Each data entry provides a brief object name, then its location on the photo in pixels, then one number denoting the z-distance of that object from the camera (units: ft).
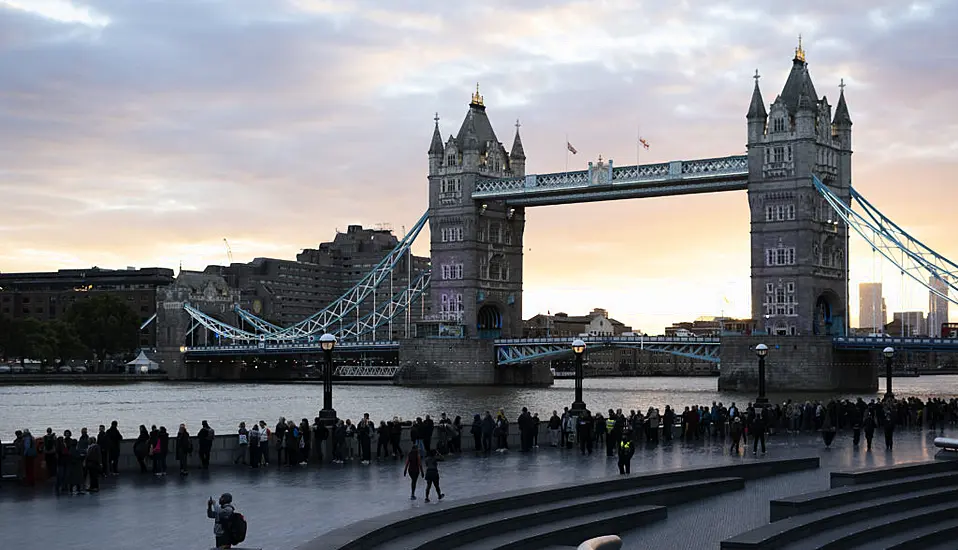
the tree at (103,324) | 531.91
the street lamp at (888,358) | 171.13
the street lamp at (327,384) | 109.56
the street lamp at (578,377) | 127.34
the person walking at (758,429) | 117.08
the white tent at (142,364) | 526.98
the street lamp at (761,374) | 150.87
